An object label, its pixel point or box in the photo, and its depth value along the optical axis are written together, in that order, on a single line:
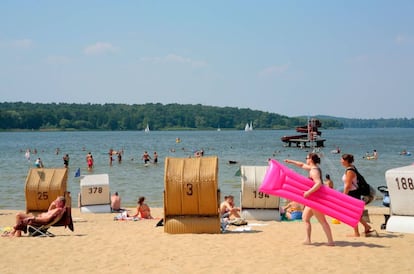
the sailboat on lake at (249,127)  172.31
